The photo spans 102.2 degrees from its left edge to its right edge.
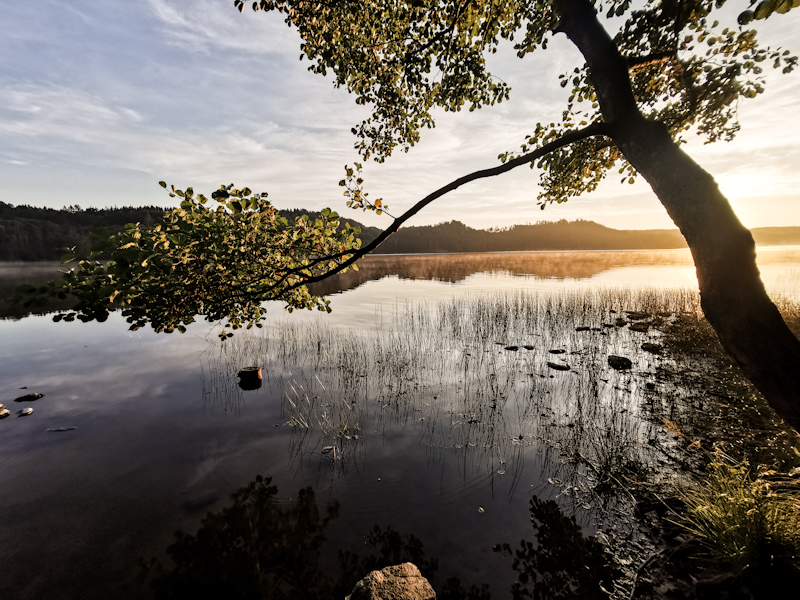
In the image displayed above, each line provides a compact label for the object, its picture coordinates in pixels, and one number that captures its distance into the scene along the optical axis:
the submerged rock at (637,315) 19.22
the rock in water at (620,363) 11.40
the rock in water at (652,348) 13.16
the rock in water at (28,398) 10.51
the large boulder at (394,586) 3.62
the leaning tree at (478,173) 2.88
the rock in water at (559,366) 11.54
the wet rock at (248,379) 10.74
